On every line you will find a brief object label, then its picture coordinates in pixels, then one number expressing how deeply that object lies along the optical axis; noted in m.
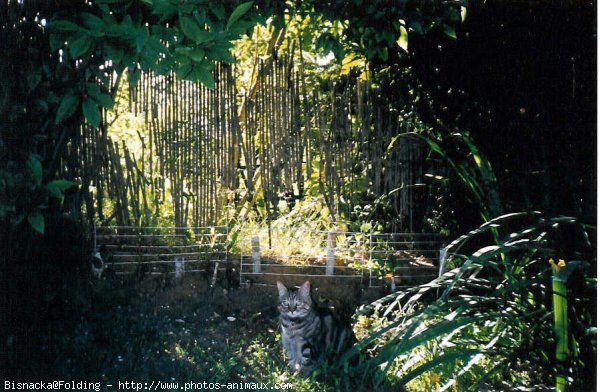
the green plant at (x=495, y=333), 3.35
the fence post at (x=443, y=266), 3.88
